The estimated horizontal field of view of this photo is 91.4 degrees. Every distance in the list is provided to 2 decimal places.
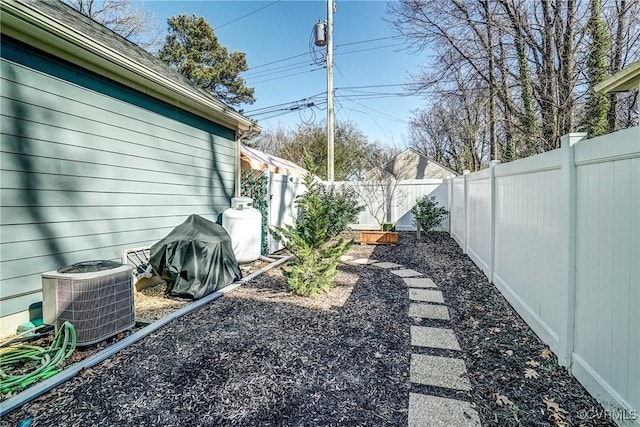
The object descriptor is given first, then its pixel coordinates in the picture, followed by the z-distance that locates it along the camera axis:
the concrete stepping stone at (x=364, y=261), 6.16
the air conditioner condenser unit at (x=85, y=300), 2.62
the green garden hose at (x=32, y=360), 2.13
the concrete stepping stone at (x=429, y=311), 3.41
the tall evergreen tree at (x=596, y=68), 6.24
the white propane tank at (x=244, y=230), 5.57
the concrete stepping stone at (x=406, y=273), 5.19
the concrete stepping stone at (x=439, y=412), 1.77
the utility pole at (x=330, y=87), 10.75
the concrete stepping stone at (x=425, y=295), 3.96
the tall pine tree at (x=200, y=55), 14.62
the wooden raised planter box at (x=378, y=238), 8.16
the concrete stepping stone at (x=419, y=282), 4.54
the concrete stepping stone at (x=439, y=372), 2.16
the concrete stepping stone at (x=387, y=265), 5.79
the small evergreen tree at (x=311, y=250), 4.05
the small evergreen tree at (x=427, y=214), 8.59
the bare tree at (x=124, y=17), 11.65
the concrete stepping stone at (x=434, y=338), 2.73
